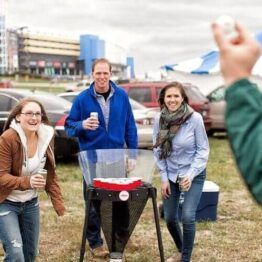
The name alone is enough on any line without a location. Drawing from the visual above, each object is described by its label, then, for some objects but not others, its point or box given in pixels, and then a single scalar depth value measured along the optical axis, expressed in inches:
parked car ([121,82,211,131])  581.3
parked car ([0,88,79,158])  405.7
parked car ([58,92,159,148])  444.1
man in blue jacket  206.7
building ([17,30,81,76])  5280.5
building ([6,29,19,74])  4849.9
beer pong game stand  172.7
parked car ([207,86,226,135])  604.1
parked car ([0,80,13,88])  1210.0
